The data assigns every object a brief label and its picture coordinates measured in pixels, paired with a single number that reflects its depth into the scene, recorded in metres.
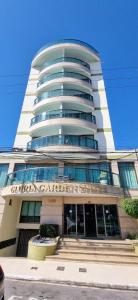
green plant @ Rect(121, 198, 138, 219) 11.15
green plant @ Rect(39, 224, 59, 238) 12.55
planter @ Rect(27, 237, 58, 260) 9.83
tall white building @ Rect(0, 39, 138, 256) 12.98
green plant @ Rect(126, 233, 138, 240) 12.20
